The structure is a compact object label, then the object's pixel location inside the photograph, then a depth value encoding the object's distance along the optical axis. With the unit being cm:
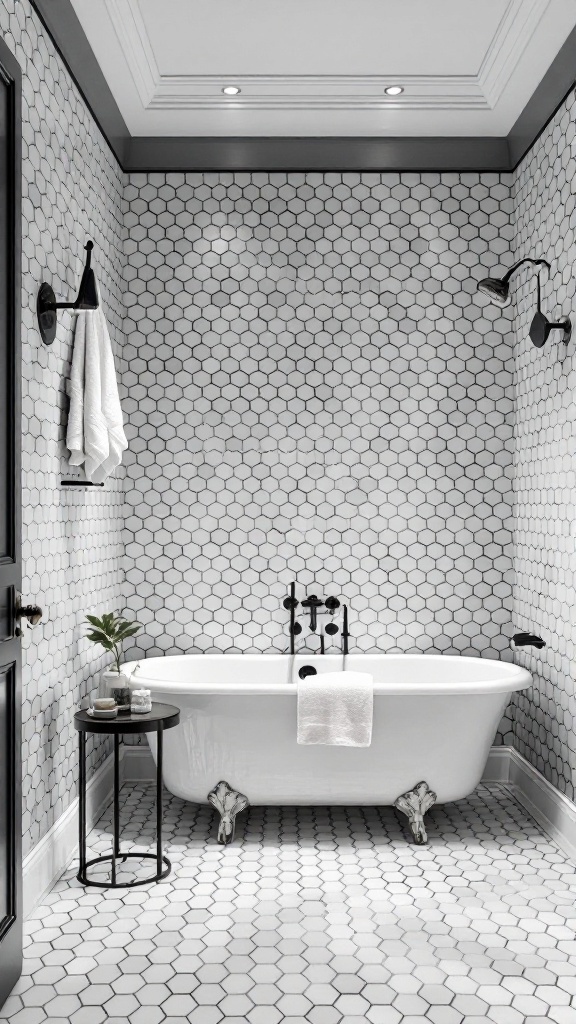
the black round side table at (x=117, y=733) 282
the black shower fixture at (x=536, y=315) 328
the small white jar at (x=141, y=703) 297
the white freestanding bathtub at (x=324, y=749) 318
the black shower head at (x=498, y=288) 339
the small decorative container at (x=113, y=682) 301
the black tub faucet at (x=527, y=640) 346
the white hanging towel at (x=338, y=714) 313
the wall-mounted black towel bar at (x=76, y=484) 301
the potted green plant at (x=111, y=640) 302
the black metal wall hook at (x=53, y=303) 274
